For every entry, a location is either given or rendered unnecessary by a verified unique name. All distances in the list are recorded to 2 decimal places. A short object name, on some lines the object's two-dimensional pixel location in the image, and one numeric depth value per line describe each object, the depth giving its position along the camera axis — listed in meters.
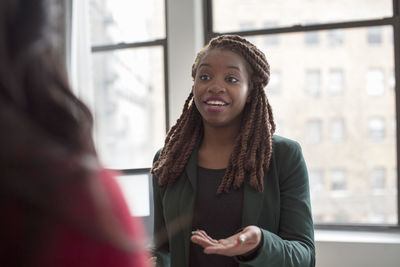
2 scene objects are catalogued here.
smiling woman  1.18
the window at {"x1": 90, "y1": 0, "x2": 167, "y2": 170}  2.59
